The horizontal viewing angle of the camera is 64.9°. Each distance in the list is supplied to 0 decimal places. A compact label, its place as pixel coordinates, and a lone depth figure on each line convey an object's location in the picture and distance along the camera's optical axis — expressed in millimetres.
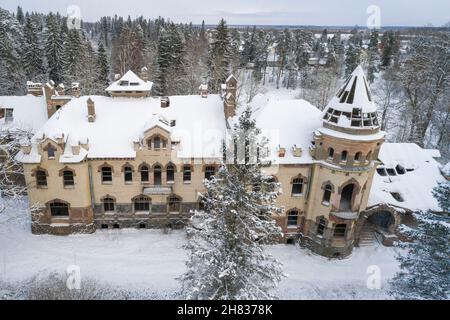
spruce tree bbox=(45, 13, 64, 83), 74500
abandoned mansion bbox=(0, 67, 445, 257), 30969
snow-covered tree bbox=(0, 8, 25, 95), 65812
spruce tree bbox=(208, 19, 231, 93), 65750
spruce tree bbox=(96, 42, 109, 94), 72875
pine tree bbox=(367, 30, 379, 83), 86562
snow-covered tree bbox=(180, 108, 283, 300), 18688
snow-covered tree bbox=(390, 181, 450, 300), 21641
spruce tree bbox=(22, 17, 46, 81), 72688
